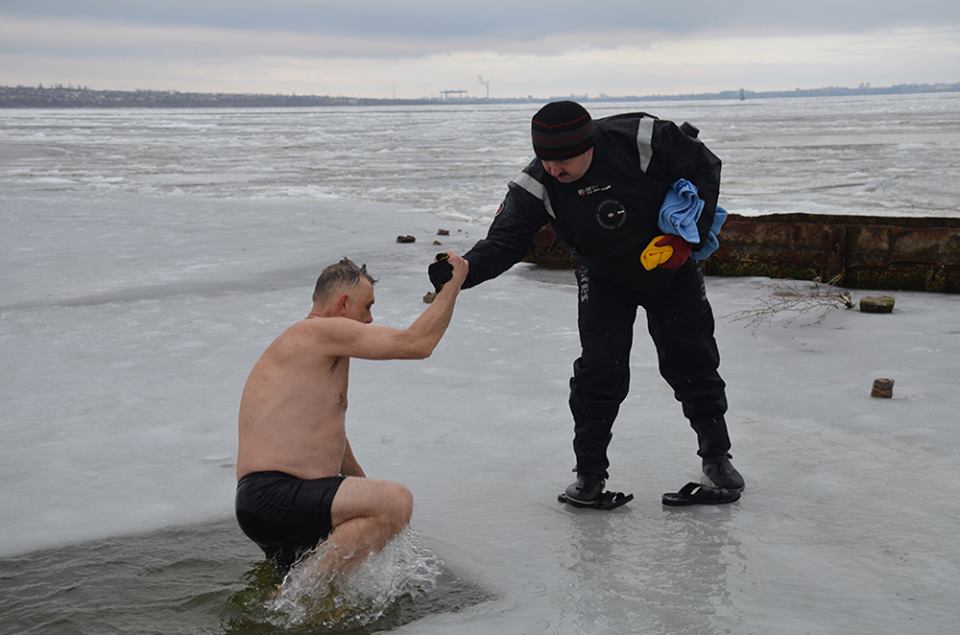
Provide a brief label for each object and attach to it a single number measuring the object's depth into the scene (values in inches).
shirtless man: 128.4
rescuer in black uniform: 152.3
